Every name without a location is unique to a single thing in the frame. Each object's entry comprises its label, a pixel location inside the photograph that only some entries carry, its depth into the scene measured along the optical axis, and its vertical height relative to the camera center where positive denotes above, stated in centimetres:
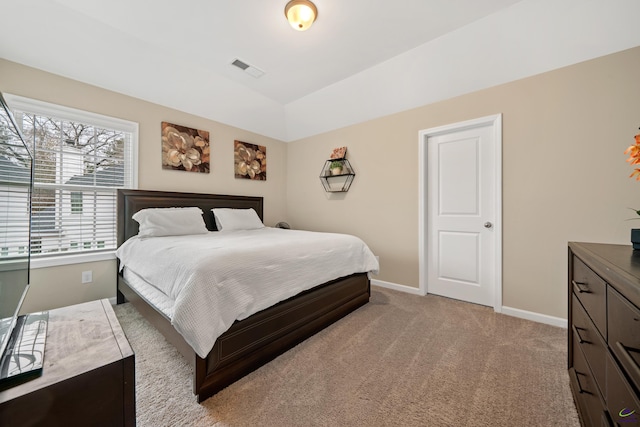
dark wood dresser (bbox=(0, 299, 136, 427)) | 70 -52
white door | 267 +4
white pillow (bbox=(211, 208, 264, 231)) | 334 -9
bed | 145 -80
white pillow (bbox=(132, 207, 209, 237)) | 262 -10
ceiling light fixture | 200 +162
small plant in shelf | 380 +71
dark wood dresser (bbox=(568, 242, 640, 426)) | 71 -42
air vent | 288 +173
